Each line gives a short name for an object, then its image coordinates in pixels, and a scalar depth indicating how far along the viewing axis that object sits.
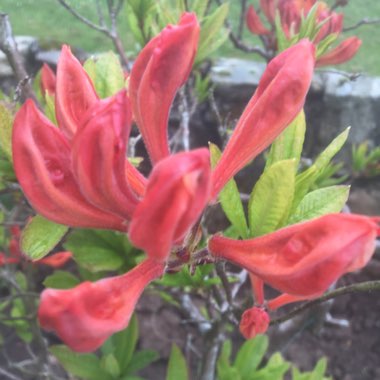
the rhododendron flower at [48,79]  0.23
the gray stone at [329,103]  0.70
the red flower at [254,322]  0.15
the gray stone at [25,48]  0.65
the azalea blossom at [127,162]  0.09
